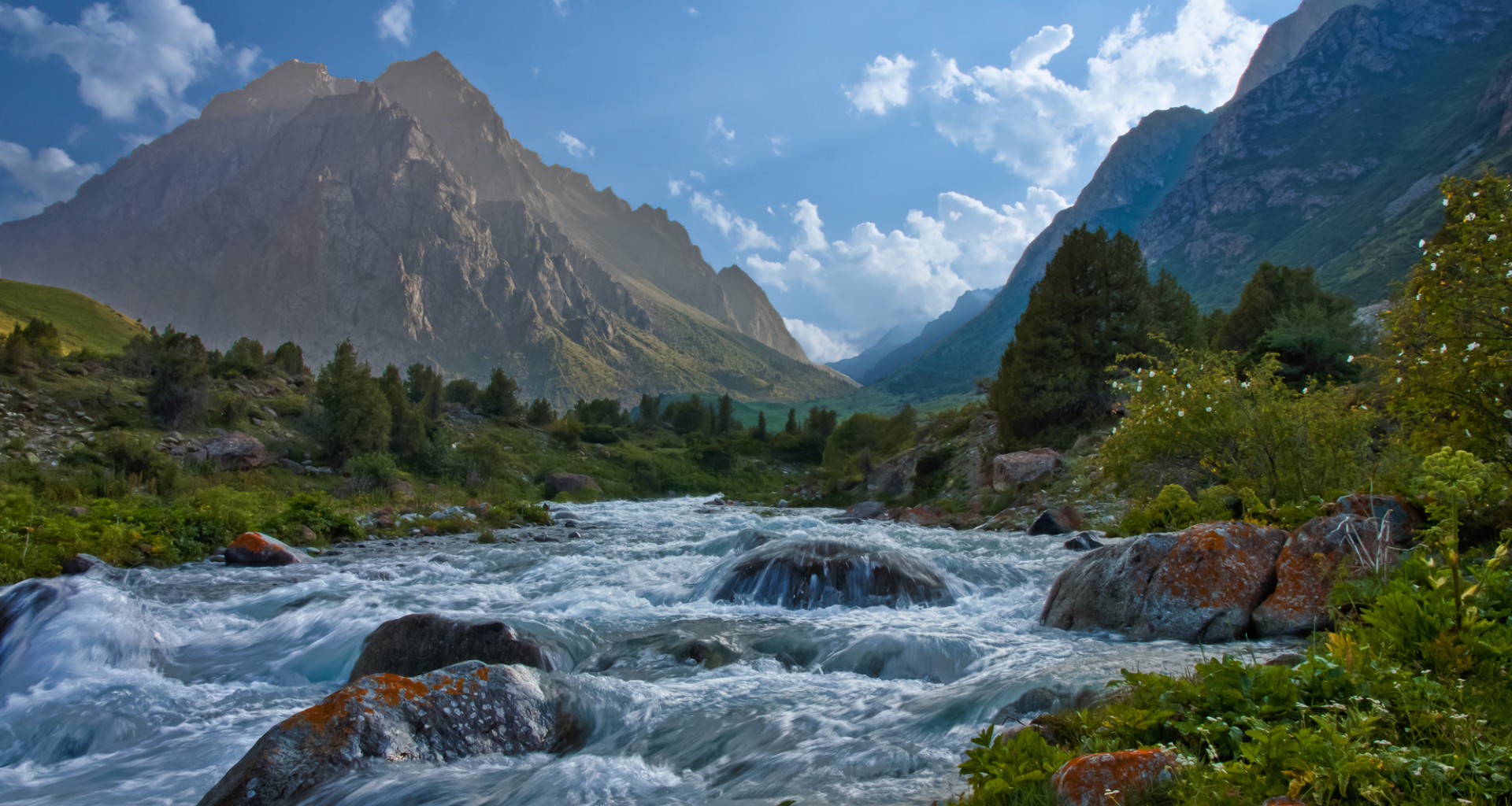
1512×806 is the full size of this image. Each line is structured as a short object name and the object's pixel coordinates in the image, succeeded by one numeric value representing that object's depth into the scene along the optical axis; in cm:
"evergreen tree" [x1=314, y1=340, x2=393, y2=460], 3334
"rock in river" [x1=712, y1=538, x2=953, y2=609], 1199
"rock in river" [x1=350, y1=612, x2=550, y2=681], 742
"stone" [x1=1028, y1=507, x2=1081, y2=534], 1928
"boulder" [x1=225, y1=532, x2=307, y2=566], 1548
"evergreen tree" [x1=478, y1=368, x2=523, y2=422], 5756
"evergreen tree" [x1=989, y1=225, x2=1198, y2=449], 3134
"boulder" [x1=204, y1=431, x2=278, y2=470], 2775
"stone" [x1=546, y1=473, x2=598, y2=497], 4356
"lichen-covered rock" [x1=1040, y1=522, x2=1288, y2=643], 771
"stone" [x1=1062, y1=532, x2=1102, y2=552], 1489
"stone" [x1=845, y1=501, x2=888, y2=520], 3321
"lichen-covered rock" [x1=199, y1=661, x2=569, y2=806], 477
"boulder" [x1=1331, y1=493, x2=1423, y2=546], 722
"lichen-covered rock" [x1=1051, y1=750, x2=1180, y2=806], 296
